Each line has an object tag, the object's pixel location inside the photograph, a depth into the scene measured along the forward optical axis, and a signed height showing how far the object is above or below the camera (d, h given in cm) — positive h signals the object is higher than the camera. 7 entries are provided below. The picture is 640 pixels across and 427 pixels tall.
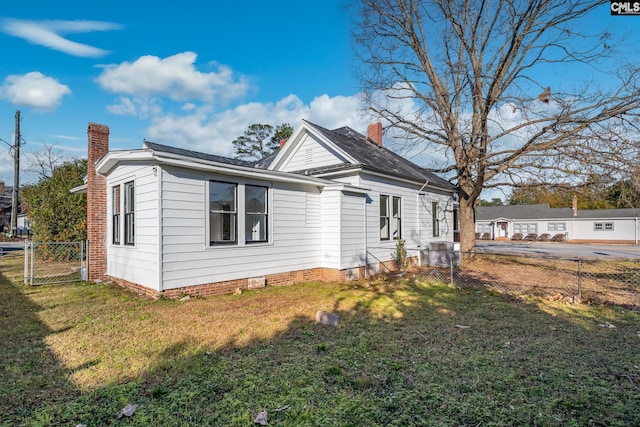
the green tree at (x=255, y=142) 3794 +878
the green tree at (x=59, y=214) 1398 +23
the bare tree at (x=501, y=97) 1197 +474
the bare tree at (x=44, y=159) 3056 +553
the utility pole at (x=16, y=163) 2544 +434
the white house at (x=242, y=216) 715 +8
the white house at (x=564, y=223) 3372 -58
